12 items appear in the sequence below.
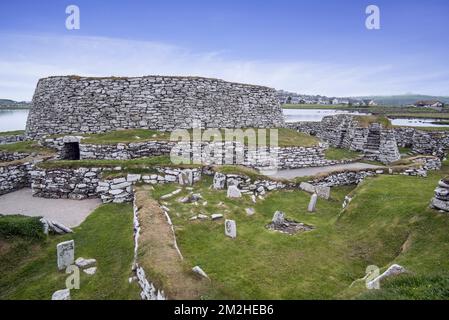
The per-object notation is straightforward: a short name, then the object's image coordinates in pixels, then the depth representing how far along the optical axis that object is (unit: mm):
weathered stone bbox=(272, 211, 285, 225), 11963
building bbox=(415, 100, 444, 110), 101375
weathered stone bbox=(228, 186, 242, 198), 14125
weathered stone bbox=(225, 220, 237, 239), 10586
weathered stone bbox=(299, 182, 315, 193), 16359
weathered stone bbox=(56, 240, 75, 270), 8906
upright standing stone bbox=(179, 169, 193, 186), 15586
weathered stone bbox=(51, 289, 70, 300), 7213
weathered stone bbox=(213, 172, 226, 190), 15203
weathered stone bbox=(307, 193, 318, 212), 13766
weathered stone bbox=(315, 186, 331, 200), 15703
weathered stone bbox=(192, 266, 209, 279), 6977
